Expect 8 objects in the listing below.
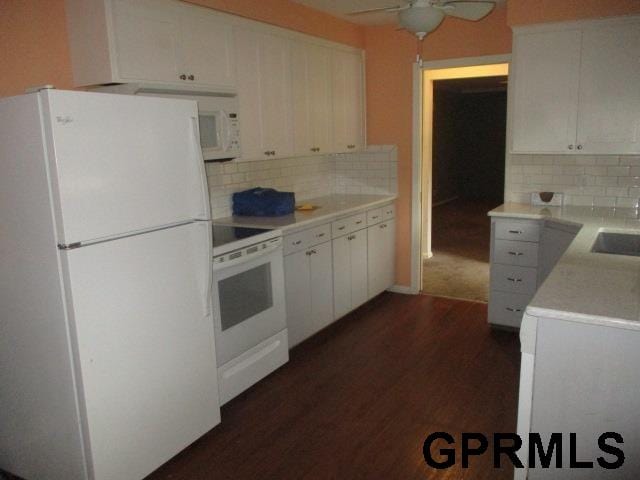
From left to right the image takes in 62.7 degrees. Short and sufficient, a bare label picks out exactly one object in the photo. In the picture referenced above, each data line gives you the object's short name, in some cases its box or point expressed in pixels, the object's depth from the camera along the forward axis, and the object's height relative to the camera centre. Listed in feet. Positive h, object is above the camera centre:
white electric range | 9.87 -3.16
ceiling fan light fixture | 8.10 +1.90
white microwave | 10.16 +0.56
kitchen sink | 10.61 -2.14
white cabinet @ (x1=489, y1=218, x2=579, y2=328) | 12.64 -3.03
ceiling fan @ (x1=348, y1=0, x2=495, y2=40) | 8.09 +2.03
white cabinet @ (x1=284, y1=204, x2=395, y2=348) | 12.41 -3.26
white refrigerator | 6.70 -1.80
